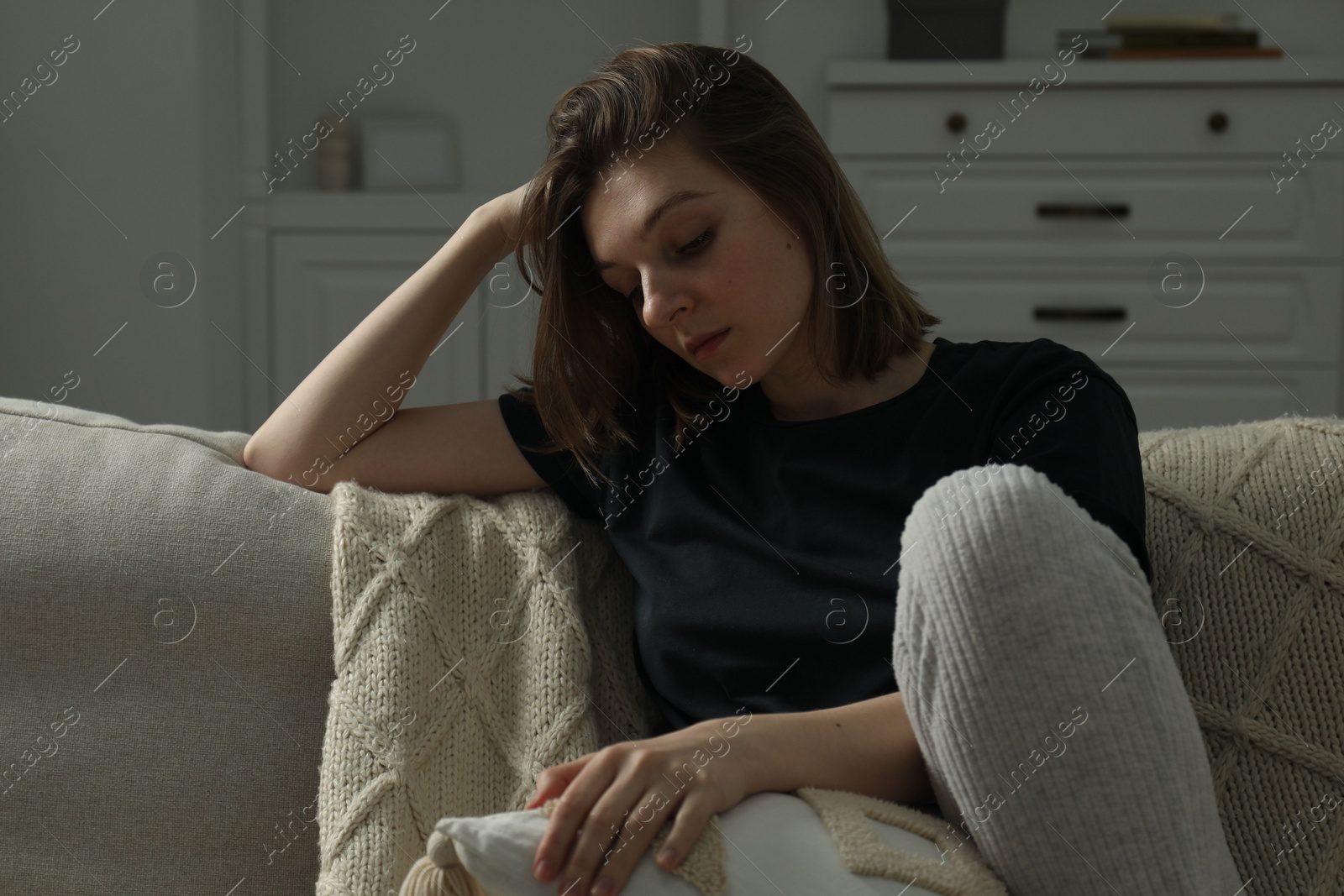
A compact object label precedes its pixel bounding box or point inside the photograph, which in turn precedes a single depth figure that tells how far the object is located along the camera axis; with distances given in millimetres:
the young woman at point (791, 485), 644
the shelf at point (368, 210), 2766
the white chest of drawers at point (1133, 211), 2594
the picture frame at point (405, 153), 2902
